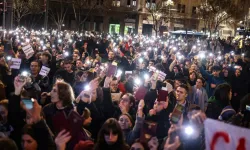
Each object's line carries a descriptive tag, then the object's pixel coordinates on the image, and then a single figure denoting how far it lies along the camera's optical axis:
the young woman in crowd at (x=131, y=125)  5.29
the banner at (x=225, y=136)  3.22
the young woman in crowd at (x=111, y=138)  4.45
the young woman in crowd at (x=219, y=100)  7.02
